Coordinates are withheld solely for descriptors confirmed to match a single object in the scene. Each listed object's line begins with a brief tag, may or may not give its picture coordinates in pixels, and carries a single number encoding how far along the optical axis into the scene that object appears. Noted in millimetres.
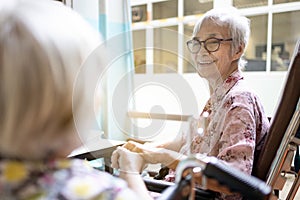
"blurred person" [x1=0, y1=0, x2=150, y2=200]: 468
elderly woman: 1059
